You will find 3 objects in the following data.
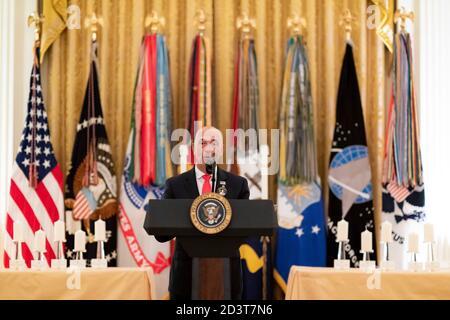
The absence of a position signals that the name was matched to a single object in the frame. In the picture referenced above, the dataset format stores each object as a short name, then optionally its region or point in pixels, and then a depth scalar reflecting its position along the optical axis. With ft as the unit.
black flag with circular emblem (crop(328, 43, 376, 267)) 25.64
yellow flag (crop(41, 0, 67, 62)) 26.30
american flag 25.04
